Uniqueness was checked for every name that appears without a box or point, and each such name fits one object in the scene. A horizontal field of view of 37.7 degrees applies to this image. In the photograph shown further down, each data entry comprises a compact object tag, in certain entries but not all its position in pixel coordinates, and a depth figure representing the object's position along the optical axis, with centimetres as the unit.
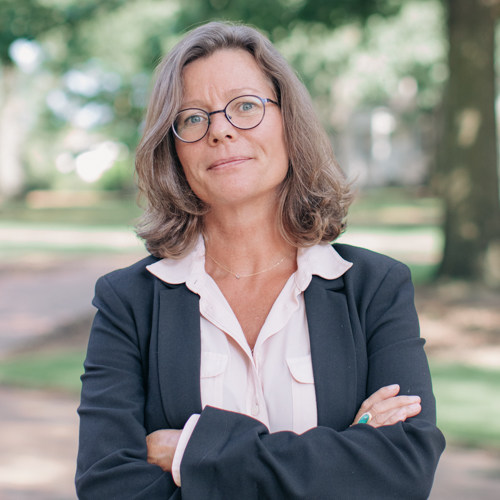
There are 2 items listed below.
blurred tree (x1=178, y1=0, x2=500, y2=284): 995
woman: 191
